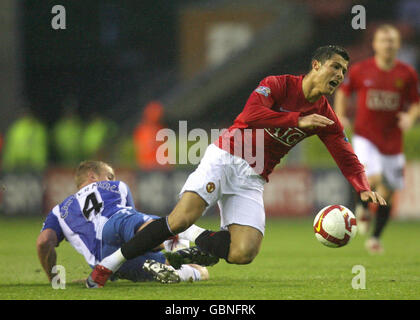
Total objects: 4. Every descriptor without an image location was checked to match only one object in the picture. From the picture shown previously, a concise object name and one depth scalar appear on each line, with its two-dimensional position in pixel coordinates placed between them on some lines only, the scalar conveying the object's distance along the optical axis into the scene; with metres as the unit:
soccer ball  12.41
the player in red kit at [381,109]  19.20
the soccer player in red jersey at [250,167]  11.73
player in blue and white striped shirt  12.23
